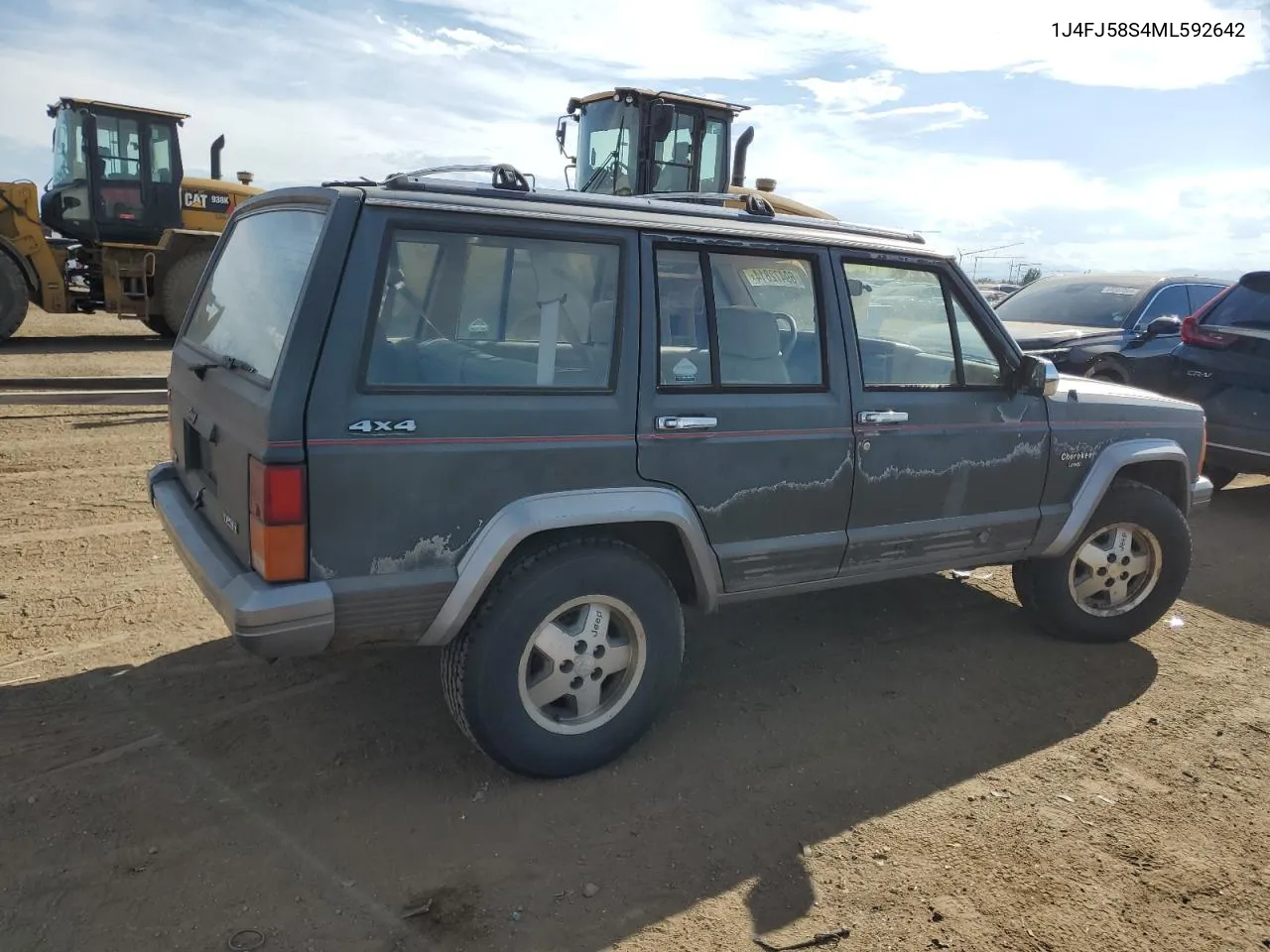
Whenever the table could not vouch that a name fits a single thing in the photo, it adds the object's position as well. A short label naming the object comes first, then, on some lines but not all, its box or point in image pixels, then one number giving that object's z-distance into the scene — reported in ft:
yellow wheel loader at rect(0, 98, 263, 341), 42.04
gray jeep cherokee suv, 9.05
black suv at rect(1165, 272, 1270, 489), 22.33
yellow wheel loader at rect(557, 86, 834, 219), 37.50
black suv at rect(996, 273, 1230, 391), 25.76
